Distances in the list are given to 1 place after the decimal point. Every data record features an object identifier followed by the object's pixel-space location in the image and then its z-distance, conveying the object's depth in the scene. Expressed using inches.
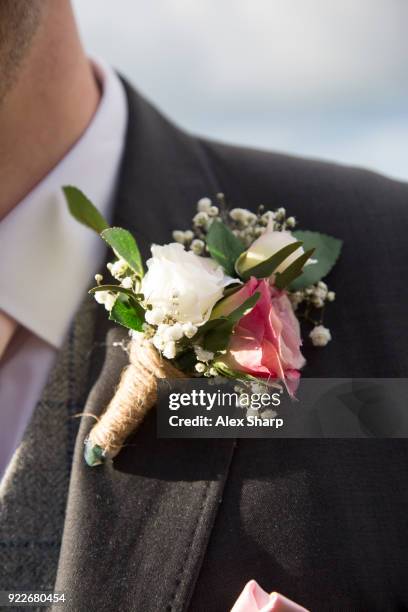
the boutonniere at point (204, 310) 23.6
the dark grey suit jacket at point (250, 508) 25.0
